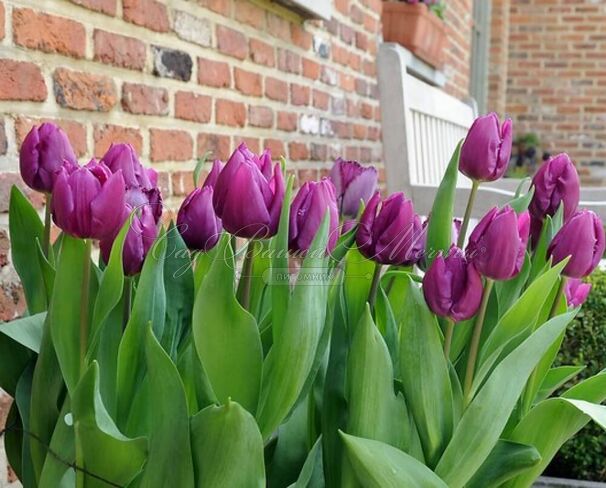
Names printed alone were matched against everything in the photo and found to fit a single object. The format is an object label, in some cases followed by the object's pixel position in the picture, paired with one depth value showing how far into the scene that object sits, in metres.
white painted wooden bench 1.75
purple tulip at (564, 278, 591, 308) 0.80
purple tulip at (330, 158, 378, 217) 0.81
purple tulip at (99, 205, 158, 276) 0.63
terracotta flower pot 3.42
